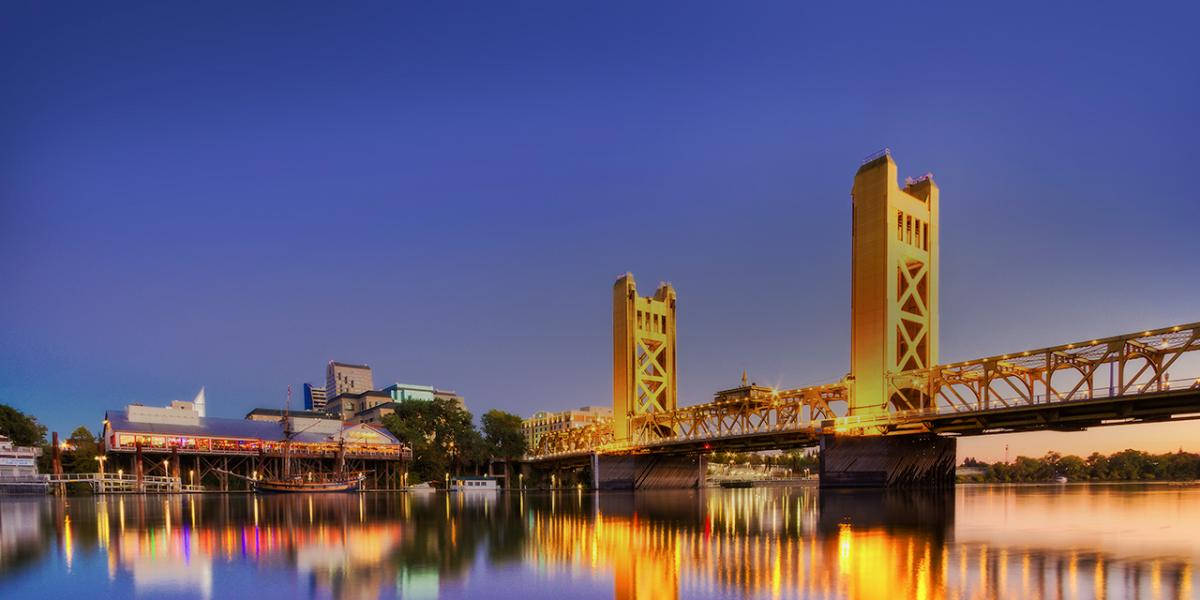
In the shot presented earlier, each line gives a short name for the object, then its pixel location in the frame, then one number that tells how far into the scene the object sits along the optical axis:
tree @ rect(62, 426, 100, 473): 84.69
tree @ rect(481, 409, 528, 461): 107.00
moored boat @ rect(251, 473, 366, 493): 78.88
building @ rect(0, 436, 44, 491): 74.50
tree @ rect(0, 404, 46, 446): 89.69
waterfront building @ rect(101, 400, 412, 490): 84.50
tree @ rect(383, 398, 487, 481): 100.38
